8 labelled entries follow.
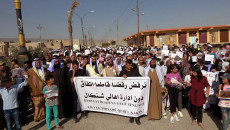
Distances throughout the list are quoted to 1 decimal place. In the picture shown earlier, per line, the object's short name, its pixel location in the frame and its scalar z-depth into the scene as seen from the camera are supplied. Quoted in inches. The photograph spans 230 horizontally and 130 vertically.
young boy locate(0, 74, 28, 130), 140.9
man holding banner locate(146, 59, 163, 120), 163.2
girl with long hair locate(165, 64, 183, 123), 162.9
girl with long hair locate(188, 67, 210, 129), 148.1
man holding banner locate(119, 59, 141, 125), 164.8
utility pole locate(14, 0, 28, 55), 257.0
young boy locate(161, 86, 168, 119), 172.7
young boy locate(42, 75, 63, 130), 152.9
